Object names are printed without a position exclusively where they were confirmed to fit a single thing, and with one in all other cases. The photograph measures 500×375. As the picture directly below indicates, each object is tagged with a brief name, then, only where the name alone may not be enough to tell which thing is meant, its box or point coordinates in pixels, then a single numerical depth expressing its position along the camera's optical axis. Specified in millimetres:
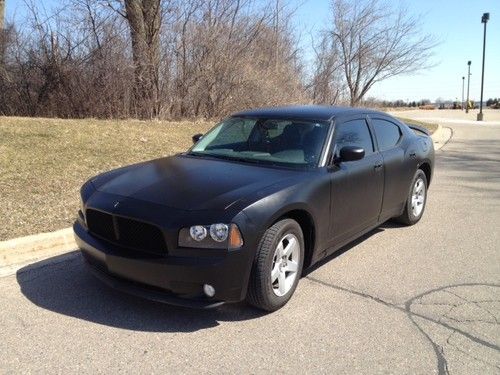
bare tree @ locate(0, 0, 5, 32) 13027
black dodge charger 3545
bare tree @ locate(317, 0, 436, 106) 26344
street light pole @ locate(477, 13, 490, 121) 31395
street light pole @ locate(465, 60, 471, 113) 62912
